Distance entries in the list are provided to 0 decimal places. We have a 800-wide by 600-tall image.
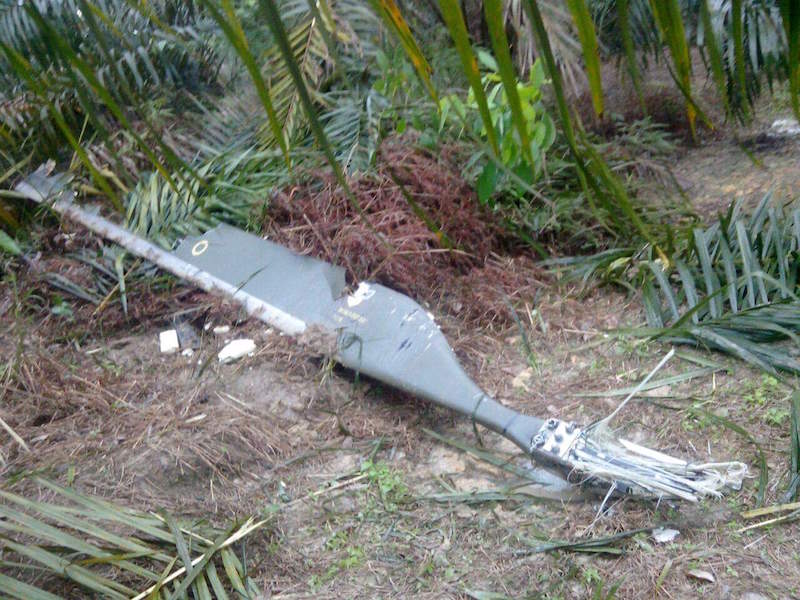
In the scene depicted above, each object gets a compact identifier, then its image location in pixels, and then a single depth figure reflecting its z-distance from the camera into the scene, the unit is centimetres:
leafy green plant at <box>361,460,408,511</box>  184
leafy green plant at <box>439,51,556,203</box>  255
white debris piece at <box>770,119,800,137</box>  368
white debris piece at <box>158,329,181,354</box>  255
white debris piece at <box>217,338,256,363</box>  243
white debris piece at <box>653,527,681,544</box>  158
